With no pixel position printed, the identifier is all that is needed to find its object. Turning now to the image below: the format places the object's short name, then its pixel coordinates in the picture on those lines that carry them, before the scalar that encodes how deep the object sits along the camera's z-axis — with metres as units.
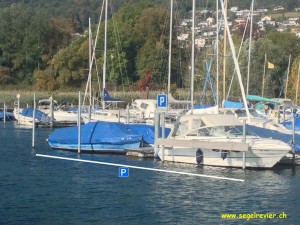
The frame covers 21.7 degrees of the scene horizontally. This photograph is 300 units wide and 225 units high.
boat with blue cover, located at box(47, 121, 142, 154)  44.88
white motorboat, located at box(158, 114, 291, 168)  37.28
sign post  39.75
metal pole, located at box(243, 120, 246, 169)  36.88
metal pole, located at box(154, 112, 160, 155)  40.95
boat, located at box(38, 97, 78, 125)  71.75
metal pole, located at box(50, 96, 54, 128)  69.69
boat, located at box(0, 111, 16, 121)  82.31
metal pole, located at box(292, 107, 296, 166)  39.47
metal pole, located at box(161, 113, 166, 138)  40.62
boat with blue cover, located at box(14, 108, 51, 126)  70.44
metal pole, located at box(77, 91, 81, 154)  44.19
